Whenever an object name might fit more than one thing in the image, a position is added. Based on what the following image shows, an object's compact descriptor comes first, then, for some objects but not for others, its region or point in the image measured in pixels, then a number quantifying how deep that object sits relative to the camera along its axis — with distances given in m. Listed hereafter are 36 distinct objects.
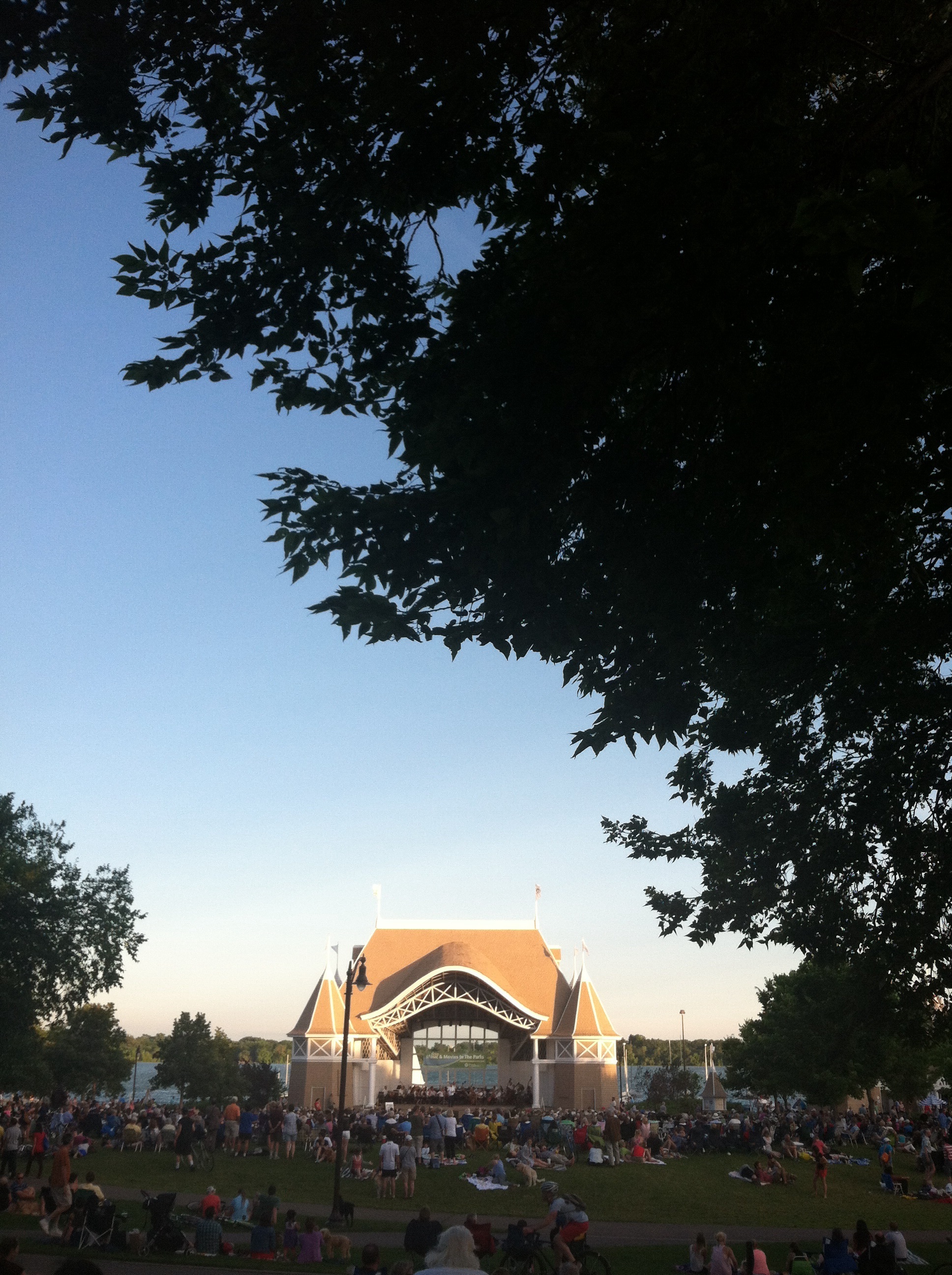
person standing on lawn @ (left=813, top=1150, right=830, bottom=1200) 28.31
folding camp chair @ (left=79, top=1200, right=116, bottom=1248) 17.36
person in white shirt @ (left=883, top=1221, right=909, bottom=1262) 17.09
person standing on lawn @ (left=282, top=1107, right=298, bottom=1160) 32.31
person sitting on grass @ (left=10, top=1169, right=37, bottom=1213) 20.73
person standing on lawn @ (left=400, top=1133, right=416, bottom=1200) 25.69
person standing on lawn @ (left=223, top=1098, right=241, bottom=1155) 31.97
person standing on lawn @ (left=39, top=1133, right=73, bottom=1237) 18.27
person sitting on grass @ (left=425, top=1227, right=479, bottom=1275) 6.88
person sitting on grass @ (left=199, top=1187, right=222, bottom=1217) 18.84
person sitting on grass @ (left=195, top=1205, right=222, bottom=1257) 17.41
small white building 52.81
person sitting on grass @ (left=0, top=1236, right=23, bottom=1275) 7.21
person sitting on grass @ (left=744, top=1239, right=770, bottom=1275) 15.41
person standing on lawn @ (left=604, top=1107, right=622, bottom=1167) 31.34
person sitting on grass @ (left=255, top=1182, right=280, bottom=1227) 17.52
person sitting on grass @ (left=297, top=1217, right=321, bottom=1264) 17.34
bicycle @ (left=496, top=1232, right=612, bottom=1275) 15.16
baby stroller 17.53
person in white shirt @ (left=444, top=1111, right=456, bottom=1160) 32.22
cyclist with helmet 15.23
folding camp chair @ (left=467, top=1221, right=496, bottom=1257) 15.83
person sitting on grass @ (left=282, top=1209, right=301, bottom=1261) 17.75
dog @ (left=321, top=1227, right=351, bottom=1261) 17.97
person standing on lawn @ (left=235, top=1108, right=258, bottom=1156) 31.77
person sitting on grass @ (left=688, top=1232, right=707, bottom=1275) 17.16
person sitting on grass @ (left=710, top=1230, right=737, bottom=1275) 15.73
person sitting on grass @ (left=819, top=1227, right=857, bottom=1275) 15.89
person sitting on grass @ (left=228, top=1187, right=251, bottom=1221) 20.98
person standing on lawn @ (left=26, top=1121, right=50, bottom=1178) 25.34
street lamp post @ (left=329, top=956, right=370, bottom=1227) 21.30
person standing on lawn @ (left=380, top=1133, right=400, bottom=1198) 25.45
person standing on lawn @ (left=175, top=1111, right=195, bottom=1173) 28.00
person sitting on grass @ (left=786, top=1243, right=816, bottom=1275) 15.23
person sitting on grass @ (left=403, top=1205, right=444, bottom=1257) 13.99
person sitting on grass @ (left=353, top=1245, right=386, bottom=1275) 10.32
